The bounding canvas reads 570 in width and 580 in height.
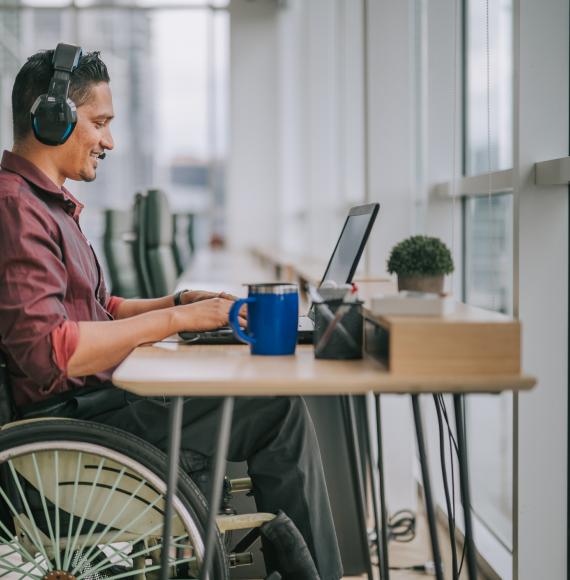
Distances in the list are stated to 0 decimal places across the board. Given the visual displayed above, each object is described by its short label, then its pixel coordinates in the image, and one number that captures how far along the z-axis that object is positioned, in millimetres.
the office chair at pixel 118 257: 4789
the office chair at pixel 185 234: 7477
